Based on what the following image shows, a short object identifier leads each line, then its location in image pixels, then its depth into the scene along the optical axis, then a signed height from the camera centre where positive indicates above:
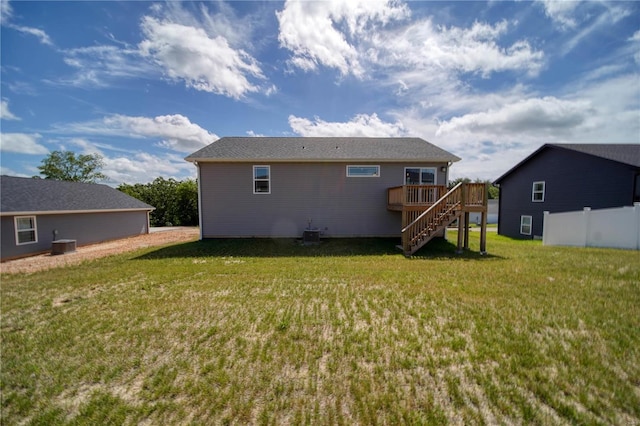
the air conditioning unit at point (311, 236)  10.39 -1.53
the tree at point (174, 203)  22.84 -0.23
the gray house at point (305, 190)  11.12 +0.46
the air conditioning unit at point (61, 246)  10.63 -2.01
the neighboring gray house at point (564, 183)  12.00 +0.99
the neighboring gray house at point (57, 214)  10.26 -0.69
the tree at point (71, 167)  30.08 +4.33
